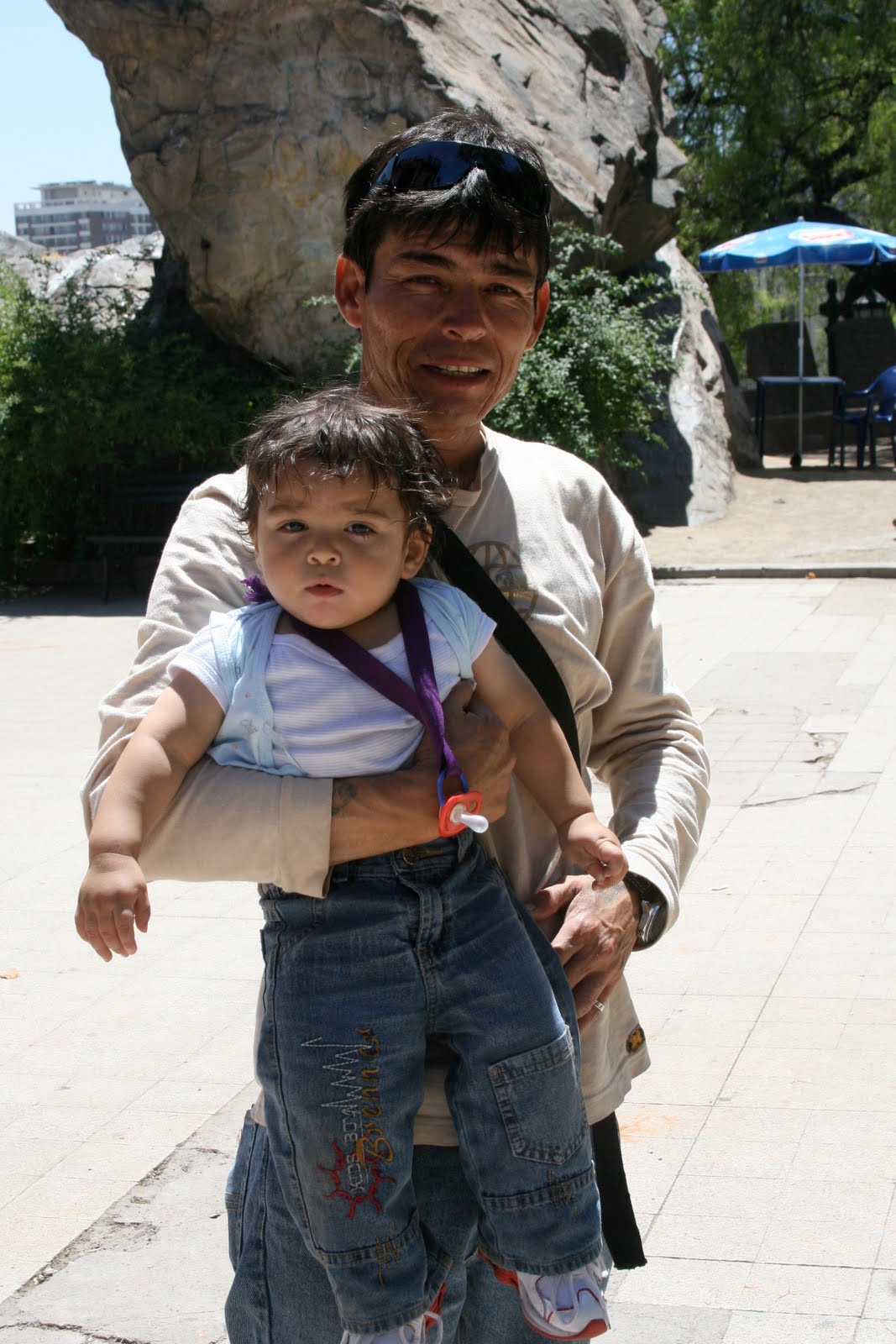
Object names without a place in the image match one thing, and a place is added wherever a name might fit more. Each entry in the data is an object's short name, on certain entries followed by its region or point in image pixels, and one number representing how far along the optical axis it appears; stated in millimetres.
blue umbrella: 18938
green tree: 23594
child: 1742
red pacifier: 1759
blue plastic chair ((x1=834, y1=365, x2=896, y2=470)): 18781
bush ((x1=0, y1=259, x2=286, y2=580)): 13125
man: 1790
